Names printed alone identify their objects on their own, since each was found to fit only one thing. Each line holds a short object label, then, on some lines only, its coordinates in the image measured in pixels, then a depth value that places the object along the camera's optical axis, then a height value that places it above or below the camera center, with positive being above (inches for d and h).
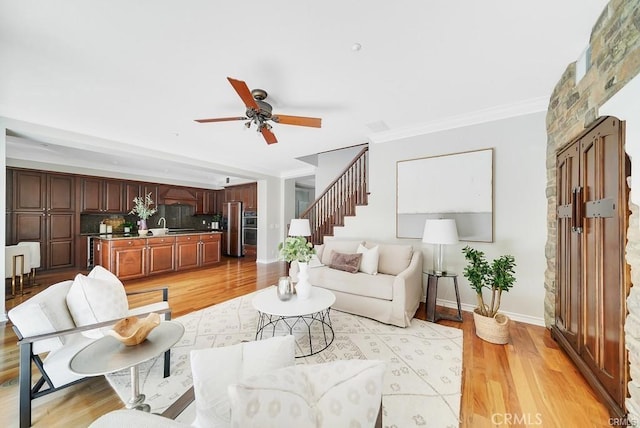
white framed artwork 128.6 +12.1
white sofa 114.3 -34.6
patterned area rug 66.9 -52.3
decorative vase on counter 211.9 -12.7
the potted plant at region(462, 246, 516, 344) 98.4 -31.2
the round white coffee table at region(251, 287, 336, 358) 90.6 -35.4
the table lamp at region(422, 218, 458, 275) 117.9 -8.7
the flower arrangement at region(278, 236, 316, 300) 102.1 -17.9
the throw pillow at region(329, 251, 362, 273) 136.6 -27.2
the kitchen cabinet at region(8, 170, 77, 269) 194.1 +0.1
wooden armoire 61.3 -13.0
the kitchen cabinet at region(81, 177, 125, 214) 227.6 +17.9
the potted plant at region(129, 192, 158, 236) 215.8 +6.0
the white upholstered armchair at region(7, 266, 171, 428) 59.6 -29.5
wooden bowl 57.7 -28.4
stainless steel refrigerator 302.7 -18.5
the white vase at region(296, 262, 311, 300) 101.7 -29.6
